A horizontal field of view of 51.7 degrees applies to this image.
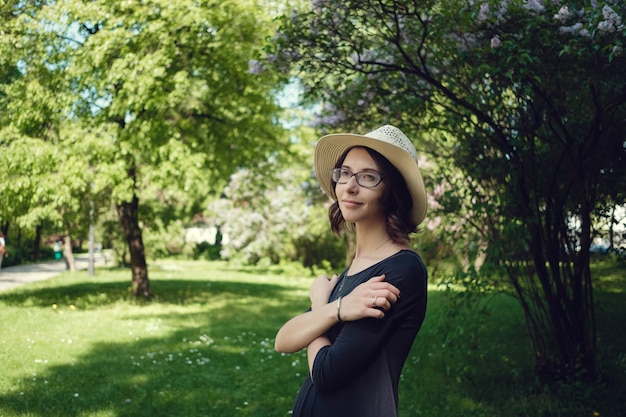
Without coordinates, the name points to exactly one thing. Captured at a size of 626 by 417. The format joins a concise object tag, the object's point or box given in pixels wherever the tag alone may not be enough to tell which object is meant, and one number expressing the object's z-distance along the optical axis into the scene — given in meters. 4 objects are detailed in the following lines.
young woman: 1.87
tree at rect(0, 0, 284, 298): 11.73
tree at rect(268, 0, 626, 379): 5.25
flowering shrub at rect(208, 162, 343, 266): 26.66
